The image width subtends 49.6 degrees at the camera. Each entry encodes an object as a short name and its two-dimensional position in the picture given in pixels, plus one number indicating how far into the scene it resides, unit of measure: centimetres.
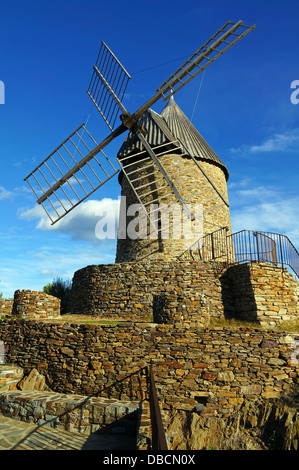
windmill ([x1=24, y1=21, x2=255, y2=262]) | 1243
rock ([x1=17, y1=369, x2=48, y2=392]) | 761
